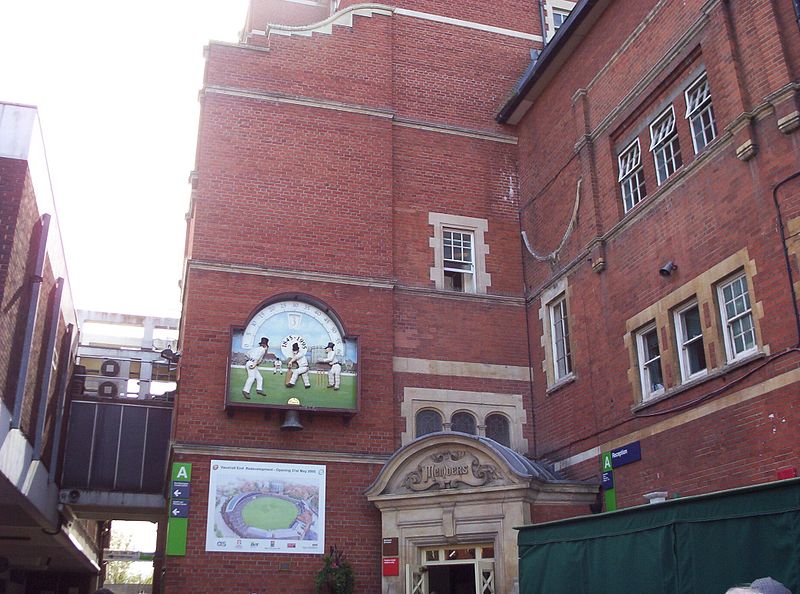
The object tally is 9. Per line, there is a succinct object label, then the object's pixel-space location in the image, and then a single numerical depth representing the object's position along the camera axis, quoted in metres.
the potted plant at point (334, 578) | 15.68
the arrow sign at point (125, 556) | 36.59
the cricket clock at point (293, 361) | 16.75
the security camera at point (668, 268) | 14.32
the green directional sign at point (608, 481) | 15.16
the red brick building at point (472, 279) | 13.12
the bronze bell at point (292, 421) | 16.58
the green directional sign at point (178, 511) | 15.54
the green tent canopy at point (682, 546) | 7.82
